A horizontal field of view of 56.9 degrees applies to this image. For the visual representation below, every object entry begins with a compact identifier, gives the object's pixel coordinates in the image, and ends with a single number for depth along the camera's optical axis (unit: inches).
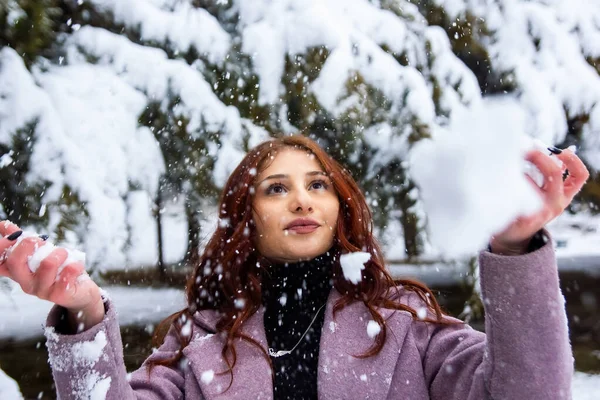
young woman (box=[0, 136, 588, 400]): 38.3
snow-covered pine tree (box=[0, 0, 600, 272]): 101.0
